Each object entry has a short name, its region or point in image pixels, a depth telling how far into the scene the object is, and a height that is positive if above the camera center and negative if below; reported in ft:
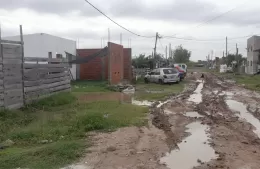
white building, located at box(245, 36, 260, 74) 113.88 +7.93
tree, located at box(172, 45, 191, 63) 247.27 +18.08
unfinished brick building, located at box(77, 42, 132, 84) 66.20 +2.00
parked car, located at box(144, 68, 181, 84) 65.86 -1.15
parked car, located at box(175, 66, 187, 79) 76.36 -0.42
